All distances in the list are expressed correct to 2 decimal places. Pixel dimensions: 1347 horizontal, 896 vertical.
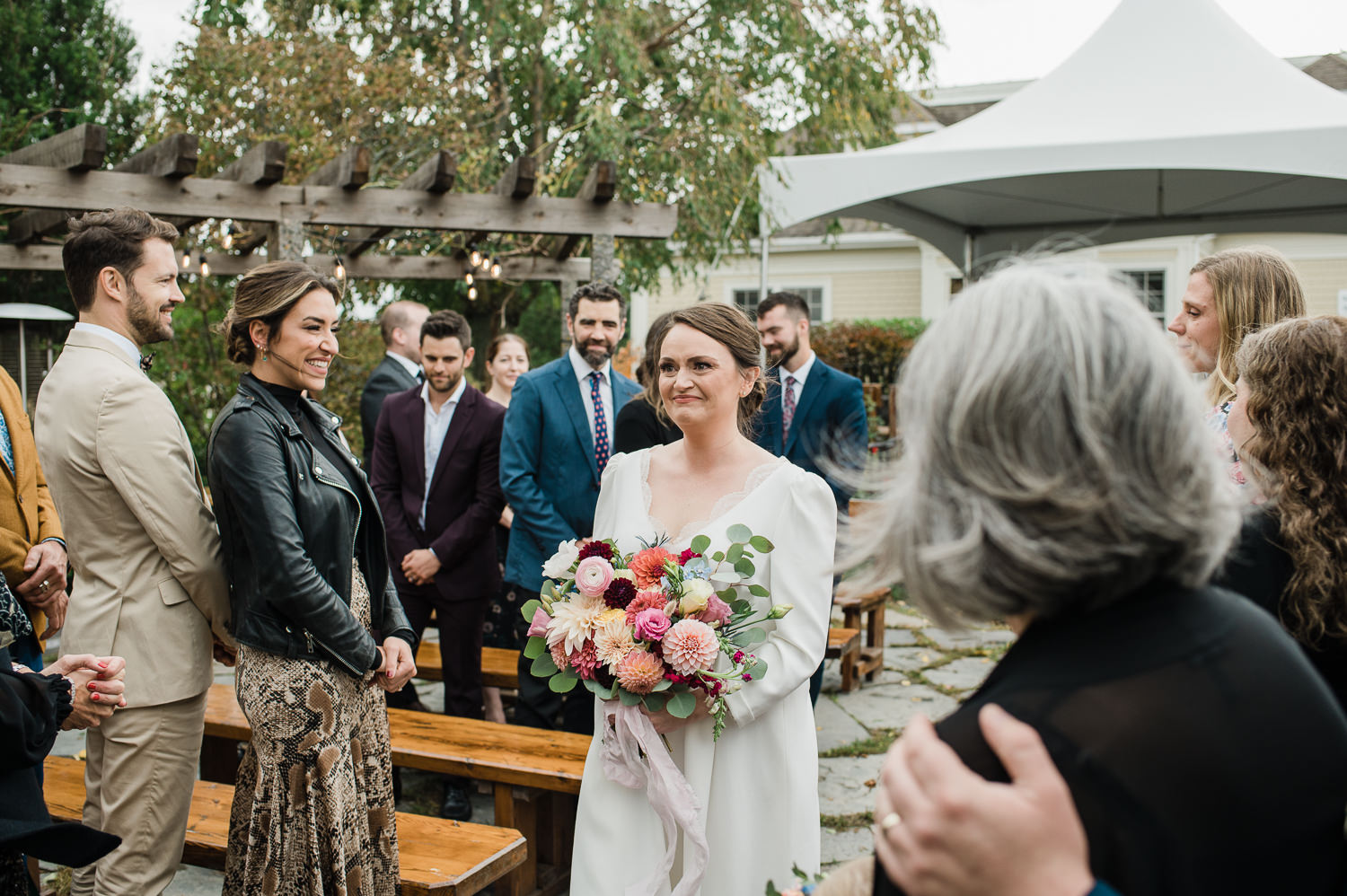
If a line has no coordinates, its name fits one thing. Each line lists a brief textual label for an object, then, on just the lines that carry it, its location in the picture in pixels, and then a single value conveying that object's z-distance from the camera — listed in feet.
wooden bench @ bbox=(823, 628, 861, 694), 18.22
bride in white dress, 8.40
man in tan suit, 9.00
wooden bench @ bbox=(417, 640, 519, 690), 16.29
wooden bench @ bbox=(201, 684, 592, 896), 11.80
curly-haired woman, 5.80
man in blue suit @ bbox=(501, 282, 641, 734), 14.87
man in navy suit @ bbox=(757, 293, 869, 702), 16.10
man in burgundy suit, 15.74
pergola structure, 22.36
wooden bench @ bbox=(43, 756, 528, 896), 9.49
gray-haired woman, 3.24
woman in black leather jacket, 8.70
